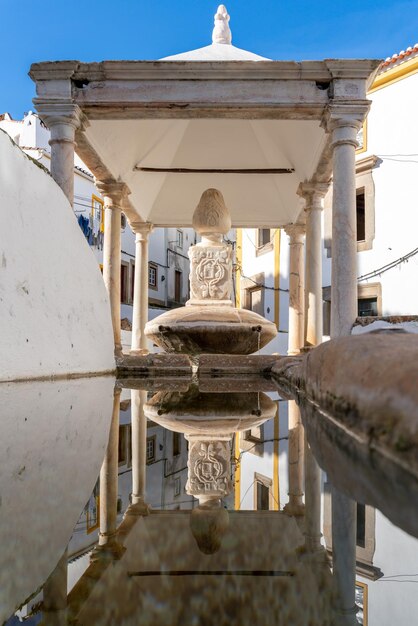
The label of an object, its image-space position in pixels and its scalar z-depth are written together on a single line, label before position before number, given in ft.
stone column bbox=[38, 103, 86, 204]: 18.94
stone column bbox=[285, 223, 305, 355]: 30.12
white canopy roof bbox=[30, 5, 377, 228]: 19.02
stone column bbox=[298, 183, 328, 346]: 25.45
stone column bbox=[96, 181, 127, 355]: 25.43
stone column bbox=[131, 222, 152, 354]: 31.32
